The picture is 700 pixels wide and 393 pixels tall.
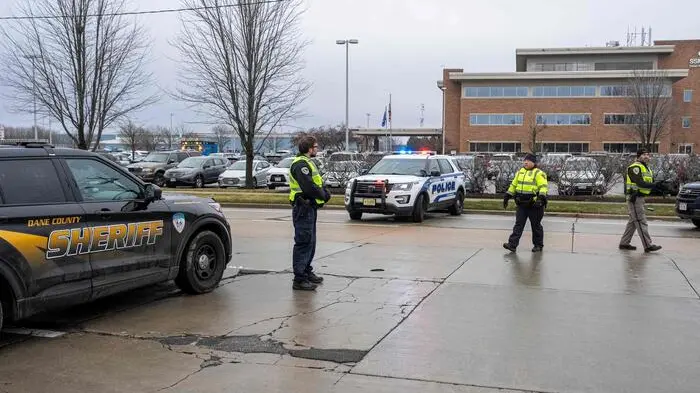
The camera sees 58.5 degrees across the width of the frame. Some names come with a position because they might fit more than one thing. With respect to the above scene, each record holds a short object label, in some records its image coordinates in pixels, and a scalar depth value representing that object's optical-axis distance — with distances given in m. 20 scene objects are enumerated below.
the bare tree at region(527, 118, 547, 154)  64.75
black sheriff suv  5.21
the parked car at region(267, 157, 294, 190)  27.05
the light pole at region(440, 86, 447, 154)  65.26
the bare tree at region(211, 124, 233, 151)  82.97
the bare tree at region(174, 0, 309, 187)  23.08
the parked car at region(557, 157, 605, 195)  21.77
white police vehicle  14.92
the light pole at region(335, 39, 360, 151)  39.78
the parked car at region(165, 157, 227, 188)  28.67
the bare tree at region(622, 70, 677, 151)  53.38
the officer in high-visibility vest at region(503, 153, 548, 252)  10.52
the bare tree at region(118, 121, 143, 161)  62.78
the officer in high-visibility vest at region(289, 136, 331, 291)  7.51
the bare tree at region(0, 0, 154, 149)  20.31
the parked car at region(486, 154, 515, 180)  22.67
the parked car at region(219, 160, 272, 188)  28.39
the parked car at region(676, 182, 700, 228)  13.80
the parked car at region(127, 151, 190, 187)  30.42
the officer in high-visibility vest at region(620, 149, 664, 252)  10.77
